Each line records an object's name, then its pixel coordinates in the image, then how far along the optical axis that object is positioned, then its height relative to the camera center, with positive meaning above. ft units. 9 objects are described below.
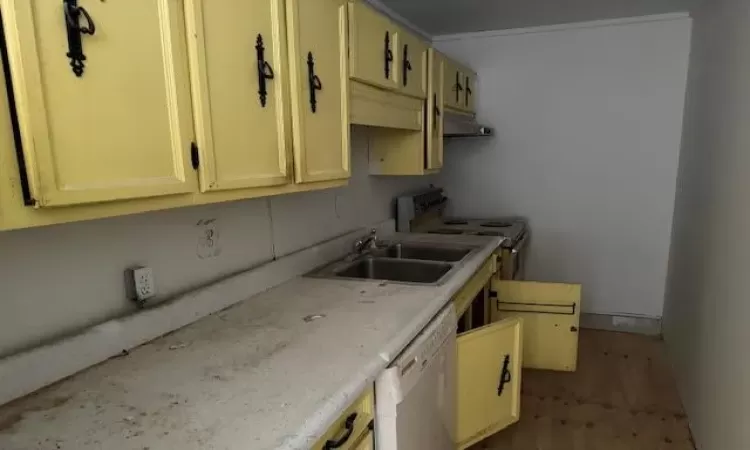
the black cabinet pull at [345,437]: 3.39 -2.05
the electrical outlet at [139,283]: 4.31 -1.15
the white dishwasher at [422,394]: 4.16 -2.35
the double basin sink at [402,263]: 7.28 -1.80
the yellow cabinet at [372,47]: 5.86 +1.35
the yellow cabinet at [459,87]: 9.90 +1.39
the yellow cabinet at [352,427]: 3.41 -2.06
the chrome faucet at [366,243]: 8.22 -1.59
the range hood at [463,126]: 9.85 +0.51
